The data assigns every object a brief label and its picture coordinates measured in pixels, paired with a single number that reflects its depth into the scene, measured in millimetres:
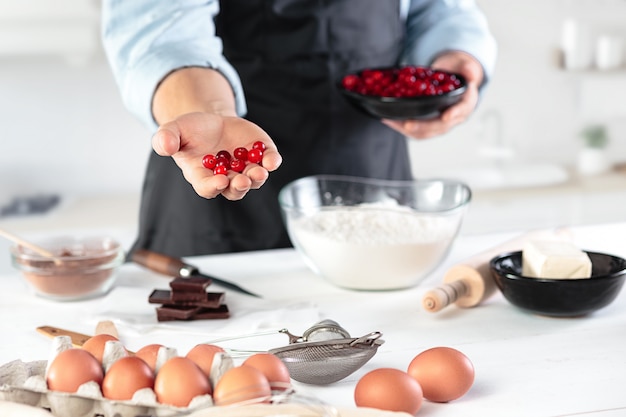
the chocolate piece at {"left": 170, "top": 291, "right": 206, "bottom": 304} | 1324
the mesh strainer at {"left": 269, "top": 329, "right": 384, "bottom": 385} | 1102
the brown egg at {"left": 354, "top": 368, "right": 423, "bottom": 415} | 1037
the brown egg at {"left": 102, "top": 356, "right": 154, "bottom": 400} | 995
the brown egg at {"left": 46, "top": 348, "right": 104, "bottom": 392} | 1009
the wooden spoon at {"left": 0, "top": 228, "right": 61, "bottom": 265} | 1397
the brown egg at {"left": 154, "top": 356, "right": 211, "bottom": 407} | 980
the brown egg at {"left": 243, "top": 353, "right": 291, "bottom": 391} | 1017
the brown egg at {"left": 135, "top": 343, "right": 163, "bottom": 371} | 1041
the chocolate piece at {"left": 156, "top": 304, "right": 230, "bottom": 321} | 1312
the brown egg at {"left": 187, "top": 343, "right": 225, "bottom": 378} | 1027
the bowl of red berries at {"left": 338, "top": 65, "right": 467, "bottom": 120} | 1625
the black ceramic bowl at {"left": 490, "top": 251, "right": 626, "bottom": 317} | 1269
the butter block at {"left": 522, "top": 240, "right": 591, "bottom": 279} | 1288
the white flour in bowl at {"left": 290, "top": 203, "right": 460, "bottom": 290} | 1407
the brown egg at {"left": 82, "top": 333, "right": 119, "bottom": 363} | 1069
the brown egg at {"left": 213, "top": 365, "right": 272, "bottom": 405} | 968
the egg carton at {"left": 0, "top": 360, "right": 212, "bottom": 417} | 974
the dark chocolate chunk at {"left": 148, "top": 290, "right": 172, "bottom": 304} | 1327
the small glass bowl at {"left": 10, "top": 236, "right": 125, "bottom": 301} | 1388
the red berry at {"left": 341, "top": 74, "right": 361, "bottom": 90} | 1672
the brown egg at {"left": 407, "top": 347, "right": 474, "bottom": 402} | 1072
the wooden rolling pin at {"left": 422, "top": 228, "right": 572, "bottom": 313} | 1309
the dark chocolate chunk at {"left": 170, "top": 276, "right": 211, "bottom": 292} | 1325
